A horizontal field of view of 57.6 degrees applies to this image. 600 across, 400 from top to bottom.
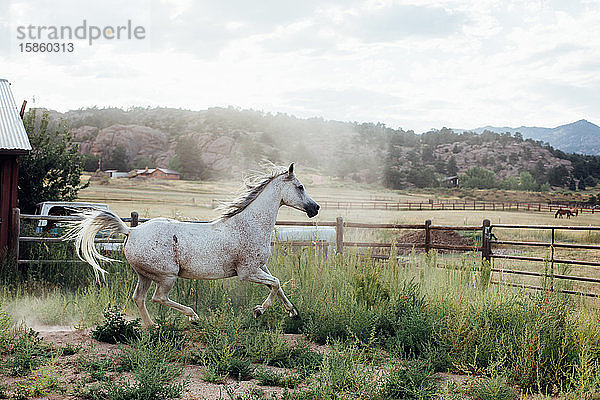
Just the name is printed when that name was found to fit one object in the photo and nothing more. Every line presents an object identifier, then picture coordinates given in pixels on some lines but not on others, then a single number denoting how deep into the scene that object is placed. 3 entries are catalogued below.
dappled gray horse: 6.25
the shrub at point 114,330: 6.55
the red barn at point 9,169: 11.87
